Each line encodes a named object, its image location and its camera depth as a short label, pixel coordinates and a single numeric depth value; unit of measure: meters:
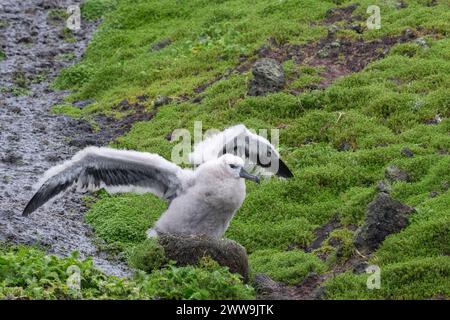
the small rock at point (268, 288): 12.13
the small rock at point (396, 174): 14.57
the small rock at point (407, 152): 15.18
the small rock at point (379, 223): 12.66
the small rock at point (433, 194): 13.73
